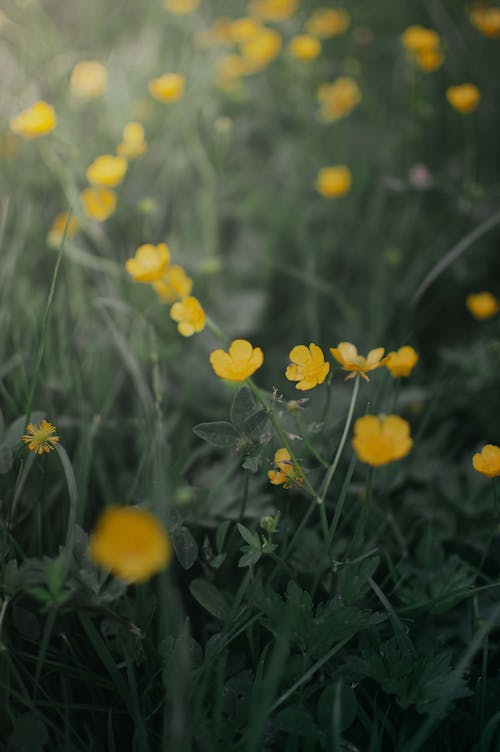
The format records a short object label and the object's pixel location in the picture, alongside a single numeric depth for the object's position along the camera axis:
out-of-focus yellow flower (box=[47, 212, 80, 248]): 0.67
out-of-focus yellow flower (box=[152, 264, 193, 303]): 0.59
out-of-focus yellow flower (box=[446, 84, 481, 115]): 0.70
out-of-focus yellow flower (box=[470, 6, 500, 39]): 0.77
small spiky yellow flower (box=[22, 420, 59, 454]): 0.51
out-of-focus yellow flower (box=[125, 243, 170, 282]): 0.57
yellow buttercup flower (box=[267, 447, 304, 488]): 0.50
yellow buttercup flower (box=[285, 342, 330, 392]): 0.52
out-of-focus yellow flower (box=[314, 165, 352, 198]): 0.72
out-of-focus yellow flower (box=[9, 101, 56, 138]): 0.61
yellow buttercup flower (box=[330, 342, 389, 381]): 0.51
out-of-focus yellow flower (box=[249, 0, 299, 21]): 0.83
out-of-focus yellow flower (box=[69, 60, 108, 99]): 0.72
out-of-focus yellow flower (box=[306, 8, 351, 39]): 0.85
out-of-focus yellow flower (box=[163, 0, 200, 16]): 0.84
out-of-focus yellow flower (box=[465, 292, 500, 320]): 0.67
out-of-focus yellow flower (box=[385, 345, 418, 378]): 0.55
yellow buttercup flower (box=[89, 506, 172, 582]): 0.41
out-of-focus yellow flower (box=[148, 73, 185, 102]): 0.70
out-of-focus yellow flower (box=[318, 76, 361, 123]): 0.79
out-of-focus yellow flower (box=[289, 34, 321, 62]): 0.78
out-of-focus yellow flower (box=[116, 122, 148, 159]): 0.65
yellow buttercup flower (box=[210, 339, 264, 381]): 0.51
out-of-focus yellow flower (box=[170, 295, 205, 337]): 0.55
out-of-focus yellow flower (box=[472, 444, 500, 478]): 0.50
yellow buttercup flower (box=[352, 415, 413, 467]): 0.46
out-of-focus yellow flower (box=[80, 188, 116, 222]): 0.67
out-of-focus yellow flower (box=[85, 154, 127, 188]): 0.66
